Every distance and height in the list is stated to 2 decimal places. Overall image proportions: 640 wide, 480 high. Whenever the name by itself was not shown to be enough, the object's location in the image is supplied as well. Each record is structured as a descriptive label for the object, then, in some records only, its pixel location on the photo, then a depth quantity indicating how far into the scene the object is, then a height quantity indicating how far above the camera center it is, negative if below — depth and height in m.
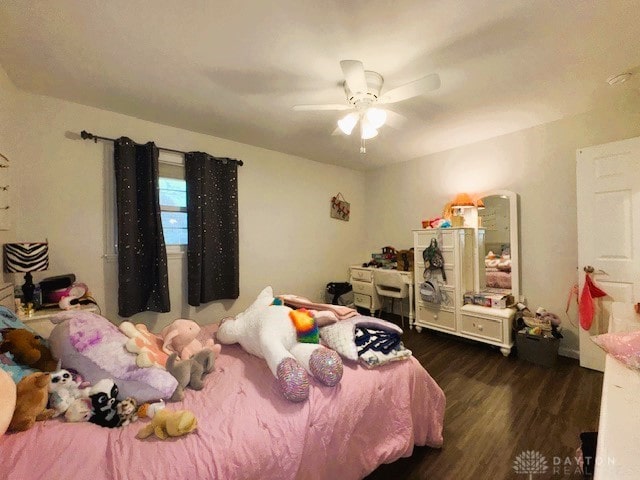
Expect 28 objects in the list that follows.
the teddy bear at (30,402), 0.90 -0.55
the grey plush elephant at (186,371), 1.17 -0.62
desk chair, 3.51 -0.61
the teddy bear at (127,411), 1.02 -0.65
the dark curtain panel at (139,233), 2.33 +0.08
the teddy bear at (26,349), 1.11 -0.44
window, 2.69 +0.43
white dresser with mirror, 2.87 -0.29
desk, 3.84 -0.72
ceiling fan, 1.55 +0.93
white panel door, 2.09 +0.09
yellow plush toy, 0.93 -0.64
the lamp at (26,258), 1.71 -0.09
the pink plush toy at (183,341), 1.52 -0.59
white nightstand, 1.57 -0.48
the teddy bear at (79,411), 0.99 -0.62
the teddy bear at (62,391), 1.01 -0.57
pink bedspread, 0.82 -0.70
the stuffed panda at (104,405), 1.00 -0.62
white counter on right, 0.62 -0.54
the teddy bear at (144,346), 1.21 -0.52
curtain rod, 2.20 +0.89
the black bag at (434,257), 3.05 -0.21
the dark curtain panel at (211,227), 2.70 +0.15
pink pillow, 1.05 -0.46
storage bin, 2.41 -1.02
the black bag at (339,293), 3.80 -0.77
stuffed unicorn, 1.15 -0.55
